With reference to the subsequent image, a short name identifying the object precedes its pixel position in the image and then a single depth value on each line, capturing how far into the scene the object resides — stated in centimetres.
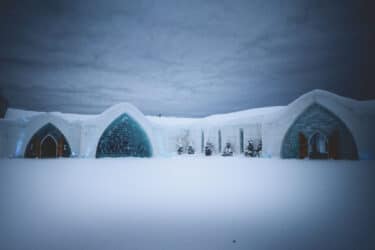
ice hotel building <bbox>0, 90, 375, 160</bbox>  1395
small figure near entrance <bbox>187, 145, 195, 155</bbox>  2468
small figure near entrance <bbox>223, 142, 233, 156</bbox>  2100
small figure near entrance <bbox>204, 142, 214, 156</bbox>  2233
